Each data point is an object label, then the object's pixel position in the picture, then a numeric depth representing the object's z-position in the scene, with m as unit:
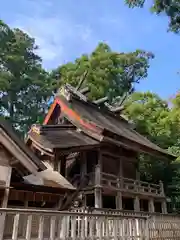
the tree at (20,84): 25.05
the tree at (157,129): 15.21
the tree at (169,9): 8.29
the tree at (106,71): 23.80
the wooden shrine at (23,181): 5.64
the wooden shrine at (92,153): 10.96
